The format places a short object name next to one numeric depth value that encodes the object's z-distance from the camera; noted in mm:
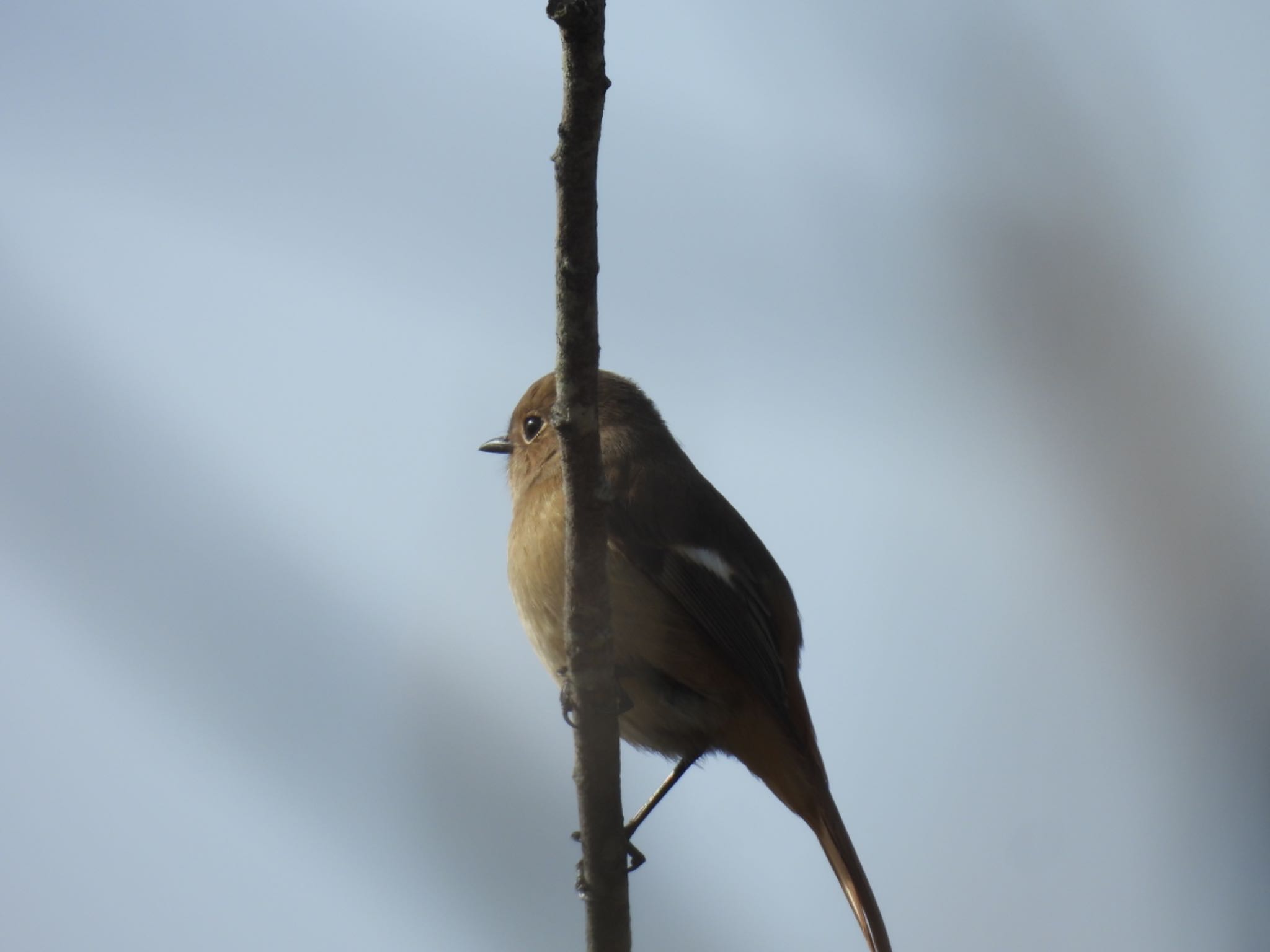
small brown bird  8023
